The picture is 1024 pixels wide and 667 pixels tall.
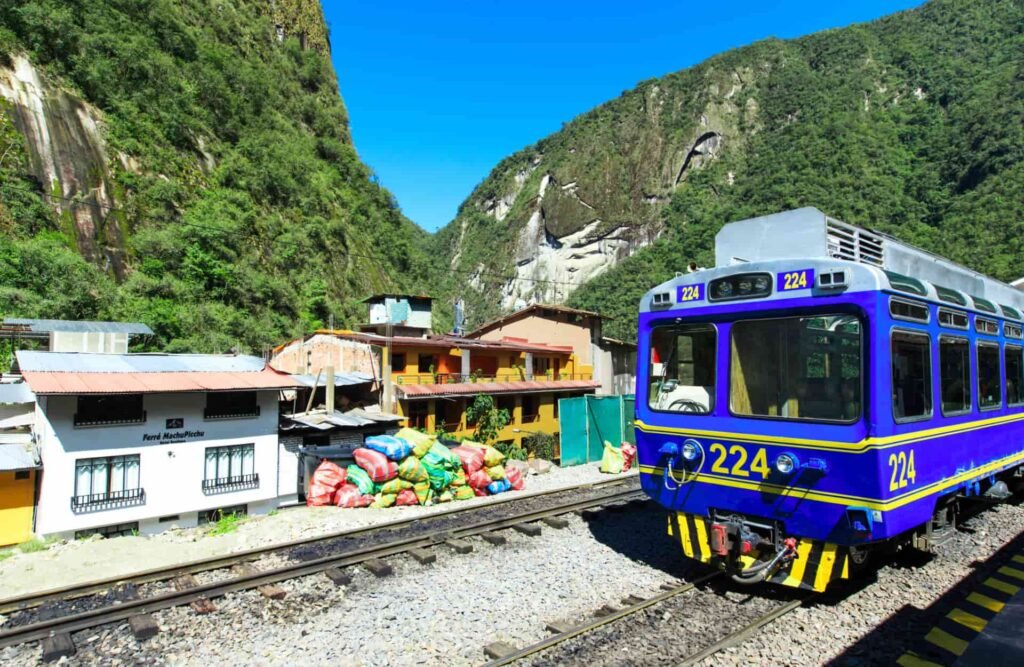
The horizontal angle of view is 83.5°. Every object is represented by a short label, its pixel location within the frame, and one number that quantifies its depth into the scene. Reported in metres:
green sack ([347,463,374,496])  14.33
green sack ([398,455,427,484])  14.62
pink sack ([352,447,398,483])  14.45
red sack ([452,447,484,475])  15.69
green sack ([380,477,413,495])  14.36
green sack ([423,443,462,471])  15.08
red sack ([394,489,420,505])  14.42
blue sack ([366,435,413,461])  14.88
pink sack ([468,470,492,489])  15.50
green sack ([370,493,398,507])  14.15
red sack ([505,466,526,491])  16.33
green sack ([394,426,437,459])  15.31
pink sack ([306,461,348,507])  14.51
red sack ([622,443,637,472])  18.87
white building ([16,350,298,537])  11.91
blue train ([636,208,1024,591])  5.51
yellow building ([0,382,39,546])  11.35
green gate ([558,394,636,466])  20.58
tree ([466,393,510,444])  25.69
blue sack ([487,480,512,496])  15.71
